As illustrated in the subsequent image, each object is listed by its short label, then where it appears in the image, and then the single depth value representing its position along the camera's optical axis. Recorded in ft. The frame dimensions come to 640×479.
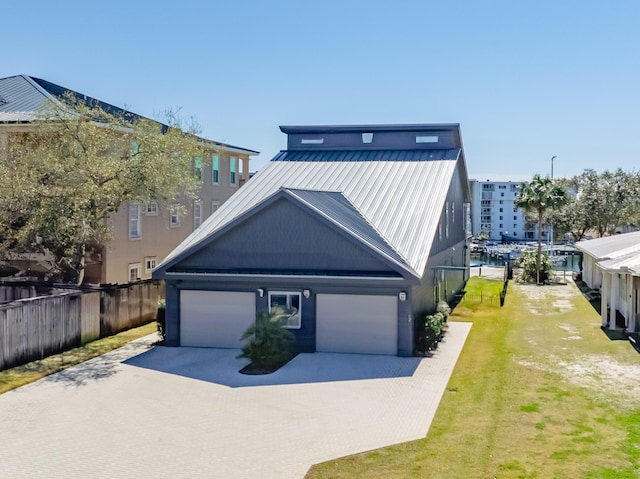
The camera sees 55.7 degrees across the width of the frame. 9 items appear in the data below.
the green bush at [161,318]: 70.95
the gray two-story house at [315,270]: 63.00
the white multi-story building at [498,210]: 444.96
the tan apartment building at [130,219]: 93.30
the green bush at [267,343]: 59.16
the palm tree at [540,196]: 128.47
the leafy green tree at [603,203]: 198.80
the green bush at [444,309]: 74.51
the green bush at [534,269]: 130.93
